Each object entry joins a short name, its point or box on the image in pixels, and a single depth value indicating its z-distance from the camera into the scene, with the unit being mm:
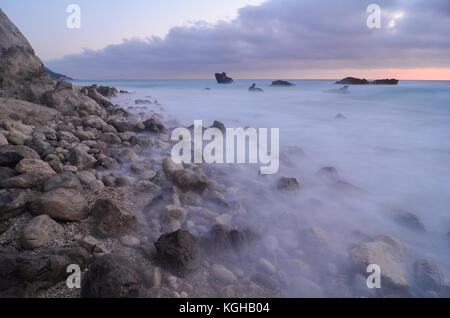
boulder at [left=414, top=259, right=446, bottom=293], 2250
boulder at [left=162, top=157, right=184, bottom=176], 3695
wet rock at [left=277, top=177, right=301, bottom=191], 3689
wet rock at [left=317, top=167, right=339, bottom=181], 4188
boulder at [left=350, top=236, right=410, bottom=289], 2232
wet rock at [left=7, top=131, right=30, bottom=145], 3672
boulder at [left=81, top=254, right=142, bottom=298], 1761
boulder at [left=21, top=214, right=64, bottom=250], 2100
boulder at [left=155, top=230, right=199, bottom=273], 2180
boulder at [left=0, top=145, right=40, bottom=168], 2973
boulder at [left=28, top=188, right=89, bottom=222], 2408
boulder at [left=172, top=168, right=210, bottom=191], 3390
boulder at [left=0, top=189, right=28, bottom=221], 2336
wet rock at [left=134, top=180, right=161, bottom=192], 3322
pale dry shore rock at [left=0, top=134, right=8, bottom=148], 3390
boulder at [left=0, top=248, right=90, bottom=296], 1783
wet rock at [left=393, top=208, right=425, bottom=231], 3102
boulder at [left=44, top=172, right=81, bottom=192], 2754
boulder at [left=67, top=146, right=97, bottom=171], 3546
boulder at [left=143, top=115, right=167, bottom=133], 6340
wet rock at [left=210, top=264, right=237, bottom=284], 2129
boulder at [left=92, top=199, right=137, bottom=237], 2461
